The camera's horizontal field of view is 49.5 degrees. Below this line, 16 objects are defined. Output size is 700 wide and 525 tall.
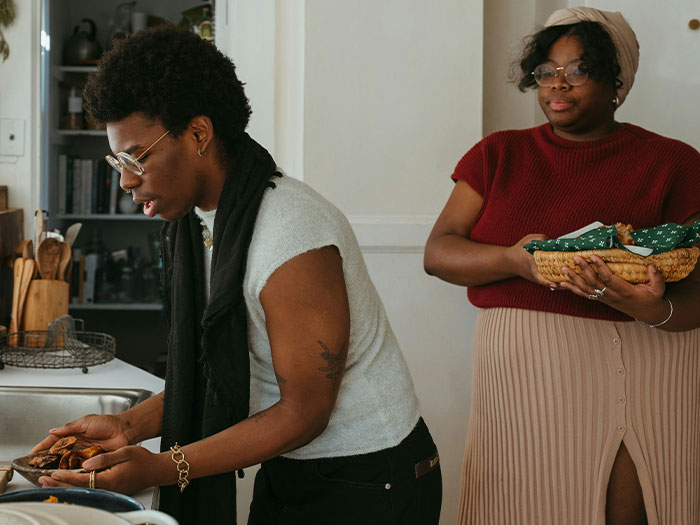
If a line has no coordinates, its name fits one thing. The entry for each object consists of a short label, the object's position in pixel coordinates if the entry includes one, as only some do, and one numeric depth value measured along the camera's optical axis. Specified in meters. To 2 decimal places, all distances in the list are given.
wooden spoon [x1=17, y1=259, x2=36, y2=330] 2.10
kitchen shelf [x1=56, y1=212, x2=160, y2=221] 4.14
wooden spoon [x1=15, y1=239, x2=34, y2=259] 2.16
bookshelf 4.12
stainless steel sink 1.59
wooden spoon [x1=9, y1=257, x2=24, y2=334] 2.11
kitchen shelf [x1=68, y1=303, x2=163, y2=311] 4.14
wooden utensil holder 2.10
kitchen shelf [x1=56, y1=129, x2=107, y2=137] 4.08
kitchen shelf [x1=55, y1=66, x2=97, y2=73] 4.08
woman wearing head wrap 1.51
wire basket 1.89
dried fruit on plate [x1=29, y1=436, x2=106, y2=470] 0.98
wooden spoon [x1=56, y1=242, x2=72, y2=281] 2.17
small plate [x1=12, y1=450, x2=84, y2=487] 0.96
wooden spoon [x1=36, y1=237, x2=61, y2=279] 2.13
